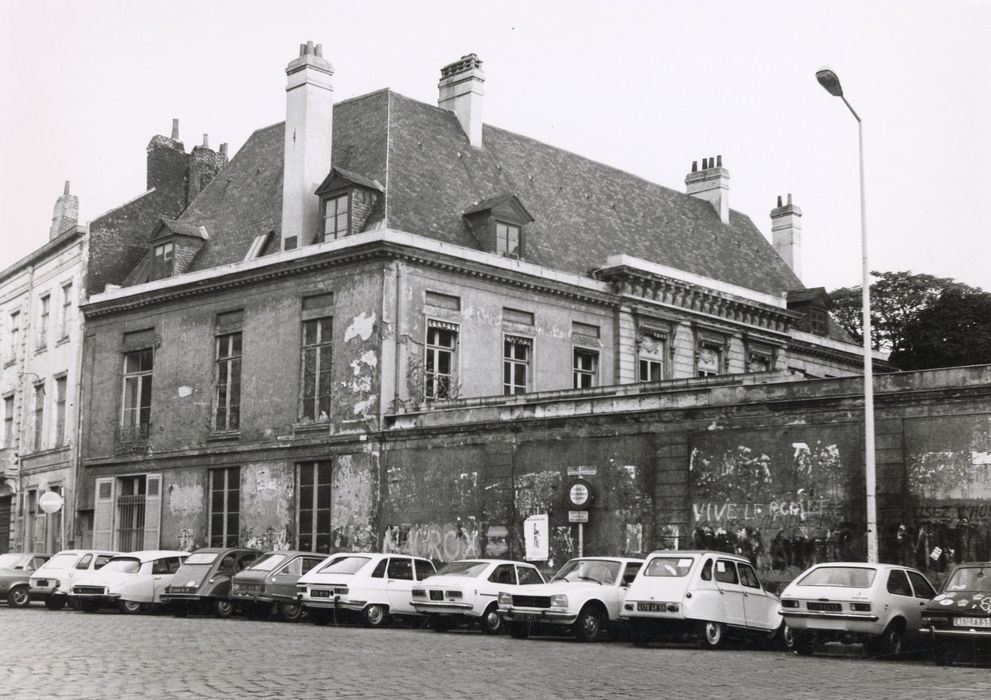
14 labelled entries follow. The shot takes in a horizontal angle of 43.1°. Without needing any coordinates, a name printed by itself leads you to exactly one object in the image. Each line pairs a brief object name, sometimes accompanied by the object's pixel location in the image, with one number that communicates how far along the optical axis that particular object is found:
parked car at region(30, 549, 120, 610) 29.45
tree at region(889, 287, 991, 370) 54.44
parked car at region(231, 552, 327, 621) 25.53
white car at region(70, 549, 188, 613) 27.67
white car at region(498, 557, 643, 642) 20.69
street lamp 21.42
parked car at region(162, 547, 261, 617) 26.70
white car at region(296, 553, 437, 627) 23.73
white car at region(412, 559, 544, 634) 22.33
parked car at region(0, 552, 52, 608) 30.61
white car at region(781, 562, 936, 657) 18.45
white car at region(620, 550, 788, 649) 19.69
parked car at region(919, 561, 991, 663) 17.27
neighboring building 41.09
